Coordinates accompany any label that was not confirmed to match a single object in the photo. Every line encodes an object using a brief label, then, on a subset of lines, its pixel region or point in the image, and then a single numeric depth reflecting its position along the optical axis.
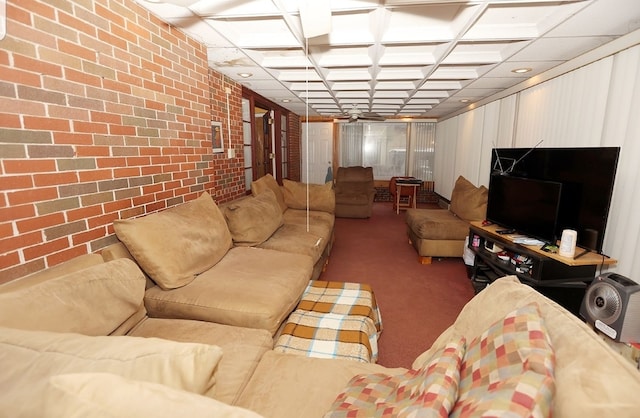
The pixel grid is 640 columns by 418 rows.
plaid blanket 1.56
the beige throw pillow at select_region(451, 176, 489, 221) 3.79
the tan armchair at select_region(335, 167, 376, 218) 6.24
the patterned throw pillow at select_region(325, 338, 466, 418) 0.73
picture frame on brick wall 3.35
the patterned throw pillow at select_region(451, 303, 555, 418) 0.60
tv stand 2.34
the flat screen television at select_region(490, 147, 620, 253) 2.21
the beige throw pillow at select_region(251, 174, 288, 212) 3.76
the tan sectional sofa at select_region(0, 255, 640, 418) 0.57
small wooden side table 6.59
